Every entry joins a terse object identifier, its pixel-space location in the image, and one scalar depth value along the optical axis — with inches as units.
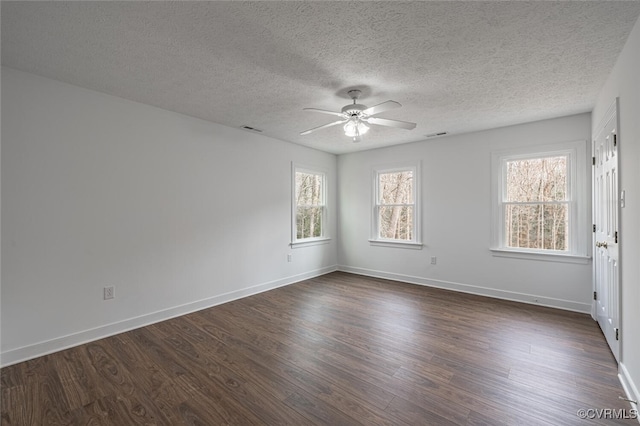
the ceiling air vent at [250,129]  164.0
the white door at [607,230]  94.2
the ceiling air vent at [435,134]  175.2
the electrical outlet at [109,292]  117.9
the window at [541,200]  143.6
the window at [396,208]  199.2
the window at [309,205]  206.5
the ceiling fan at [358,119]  113.0
